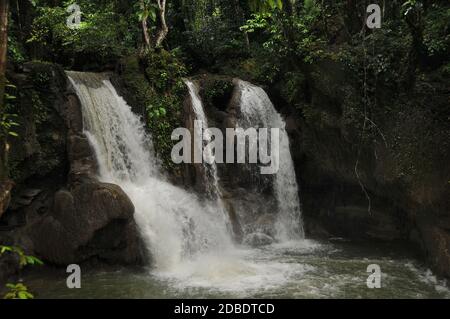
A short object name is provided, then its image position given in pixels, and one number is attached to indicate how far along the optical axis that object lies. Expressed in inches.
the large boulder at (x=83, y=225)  322.7
